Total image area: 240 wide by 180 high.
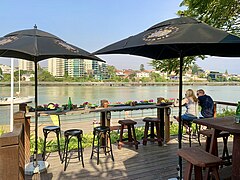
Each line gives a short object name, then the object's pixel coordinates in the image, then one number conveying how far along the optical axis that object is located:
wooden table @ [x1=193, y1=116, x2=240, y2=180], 2.39
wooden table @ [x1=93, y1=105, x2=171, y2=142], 4.36
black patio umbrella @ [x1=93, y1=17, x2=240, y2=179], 2.02
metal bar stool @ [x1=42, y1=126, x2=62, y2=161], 3.67
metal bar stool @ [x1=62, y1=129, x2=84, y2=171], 3.54
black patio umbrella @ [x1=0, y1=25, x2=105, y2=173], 2.42
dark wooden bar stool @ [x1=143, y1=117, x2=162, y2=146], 4.61
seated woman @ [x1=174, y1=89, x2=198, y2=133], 4.69
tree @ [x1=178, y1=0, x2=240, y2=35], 6.50
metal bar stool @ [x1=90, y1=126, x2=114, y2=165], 3.80
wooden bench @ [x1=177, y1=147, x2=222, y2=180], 2.20
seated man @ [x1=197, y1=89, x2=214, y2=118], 4.61
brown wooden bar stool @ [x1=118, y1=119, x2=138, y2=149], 4.46
